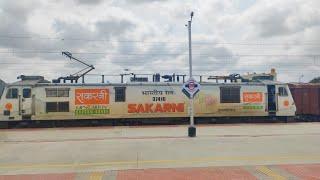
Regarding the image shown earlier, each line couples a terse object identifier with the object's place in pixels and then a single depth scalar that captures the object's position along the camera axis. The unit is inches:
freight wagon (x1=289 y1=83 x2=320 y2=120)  1327.5
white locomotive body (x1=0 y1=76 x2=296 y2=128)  1117.7
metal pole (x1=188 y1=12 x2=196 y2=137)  780.0
